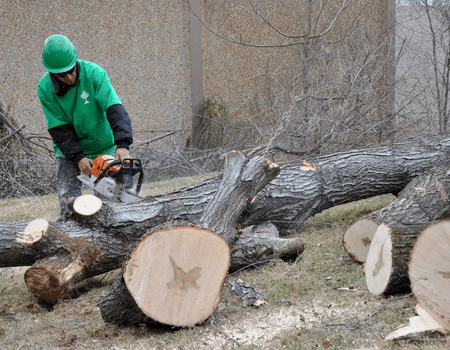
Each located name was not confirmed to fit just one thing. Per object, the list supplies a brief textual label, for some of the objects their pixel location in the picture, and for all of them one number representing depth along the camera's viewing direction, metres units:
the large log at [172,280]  4.56
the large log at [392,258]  4.99
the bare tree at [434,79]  13.87
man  6.86
